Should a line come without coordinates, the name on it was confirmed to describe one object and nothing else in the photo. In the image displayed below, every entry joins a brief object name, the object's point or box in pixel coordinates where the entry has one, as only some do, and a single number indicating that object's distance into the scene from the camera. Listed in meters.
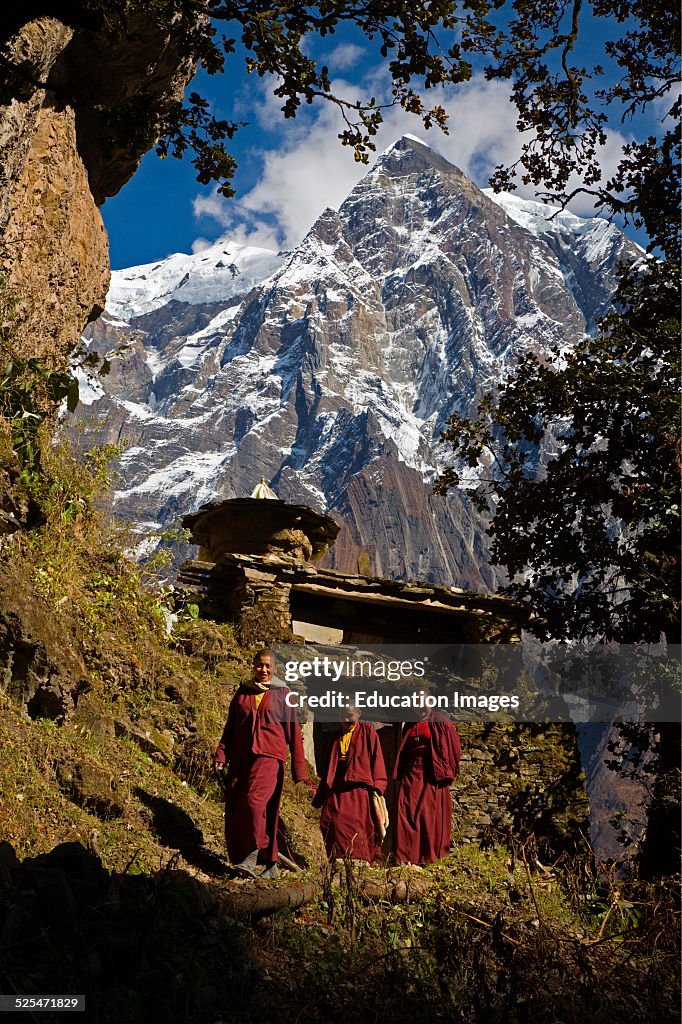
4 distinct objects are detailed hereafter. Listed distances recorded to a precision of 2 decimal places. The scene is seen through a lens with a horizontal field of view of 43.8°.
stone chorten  17.41
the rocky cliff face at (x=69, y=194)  10.53
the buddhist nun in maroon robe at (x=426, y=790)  10.00
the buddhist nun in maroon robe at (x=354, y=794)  8.87
